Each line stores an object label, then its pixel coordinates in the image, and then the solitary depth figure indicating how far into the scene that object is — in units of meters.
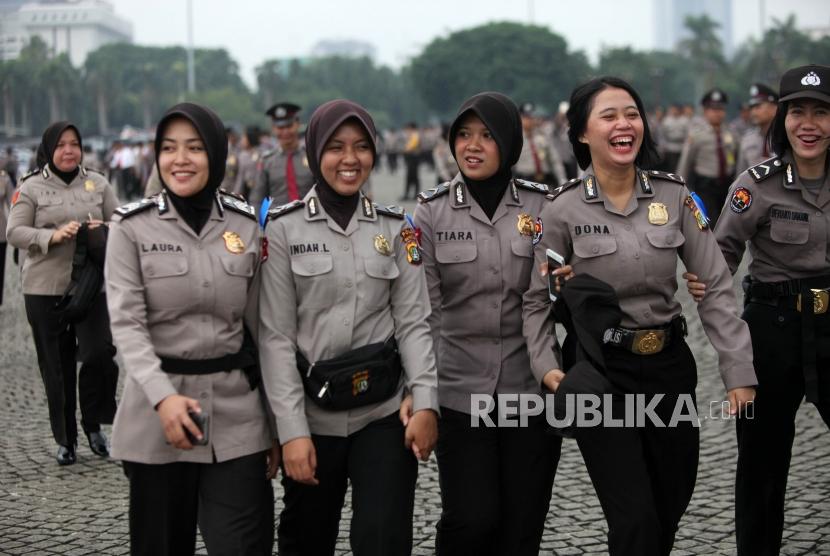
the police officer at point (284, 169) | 9.52
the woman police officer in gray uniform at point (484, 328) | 4.06
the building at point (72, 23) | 59.39
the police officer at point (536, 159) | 16.28
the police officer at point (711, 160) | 13.23
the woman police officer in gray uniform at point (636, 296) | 3.83
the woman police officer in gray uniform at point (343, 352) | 3.68
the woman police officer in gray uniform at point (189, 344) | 3.57
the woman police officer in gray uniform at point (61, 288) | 6.66
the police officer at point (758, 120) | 10.41
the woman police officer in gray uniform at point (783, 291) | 4.39
